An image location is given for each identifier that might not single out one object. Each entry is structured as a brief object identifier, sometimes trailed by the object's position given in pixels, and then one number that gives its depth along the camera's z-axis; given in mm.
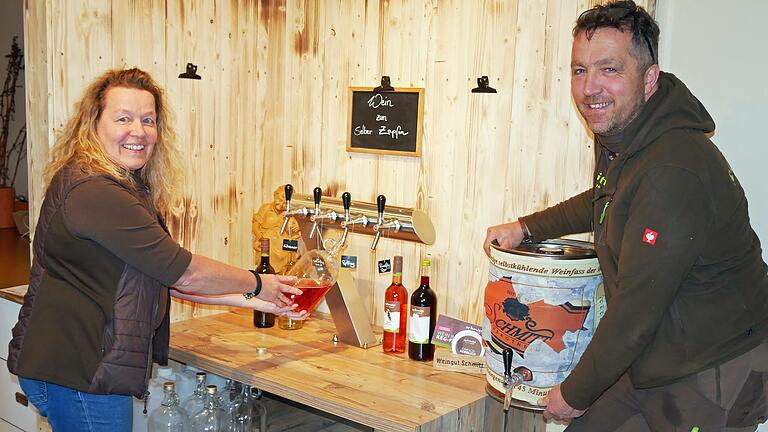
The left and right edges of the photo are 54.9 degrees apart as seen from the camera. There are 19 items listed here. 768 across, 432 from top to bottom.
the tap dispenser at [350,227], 2354
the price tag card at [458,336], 2266
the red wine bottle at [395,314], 2344
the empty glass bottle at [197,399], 2320
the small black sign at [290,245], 2523
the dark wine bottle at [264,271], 2543
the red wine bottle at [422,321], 2291
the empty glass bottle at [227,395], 2355
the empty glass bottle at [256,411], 2377
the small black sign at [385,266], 2449
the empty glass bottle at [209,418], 2312
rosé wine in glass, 2246
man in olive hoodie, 1490
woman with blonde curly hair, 1780
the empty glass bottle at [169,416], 2289
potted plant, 4848
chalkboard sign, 2523
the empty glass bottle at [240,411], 2363
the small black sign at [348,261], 2459
